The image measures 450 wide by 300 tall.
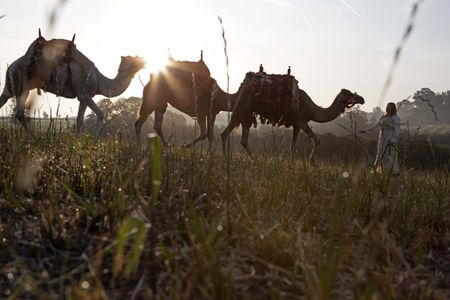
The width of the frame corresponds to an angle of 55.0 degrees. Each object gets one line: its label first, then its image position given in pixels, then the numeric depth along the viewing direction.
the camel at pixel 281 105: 10.15
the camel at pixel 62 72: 9.24
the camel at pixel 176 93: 10.21
